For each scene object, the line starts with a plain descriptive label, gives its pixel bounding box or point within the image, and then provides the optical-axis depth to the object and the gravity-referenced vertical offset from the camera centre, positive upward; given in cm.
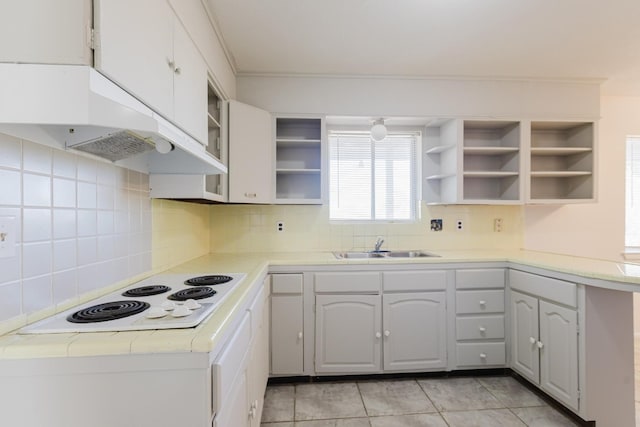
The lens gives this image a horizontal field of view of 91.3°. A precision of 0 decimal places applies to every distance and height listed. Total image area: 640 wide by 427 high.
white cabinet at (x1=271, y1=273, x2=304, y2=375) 223 -80
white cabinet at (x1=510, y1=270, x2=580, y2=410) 183 -79
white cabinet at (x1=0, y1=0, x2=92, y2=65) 80 +47
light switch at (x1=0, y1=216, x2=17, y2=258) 87 -7
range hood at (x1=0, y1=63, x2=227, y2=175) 78 +28
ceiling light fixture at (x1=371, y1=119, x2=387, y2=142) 262 +68
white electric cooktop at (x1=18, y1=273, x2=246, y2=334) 90 -32
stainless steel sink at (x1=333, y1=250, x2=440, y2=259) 273 -36
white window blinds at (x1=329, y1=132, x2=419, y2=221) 296 +35
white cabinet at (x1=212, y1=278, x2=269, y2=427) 92 -62
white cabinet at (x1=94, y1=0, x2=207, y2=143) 90 +57
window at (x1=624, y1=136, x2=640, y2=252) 307 +21
